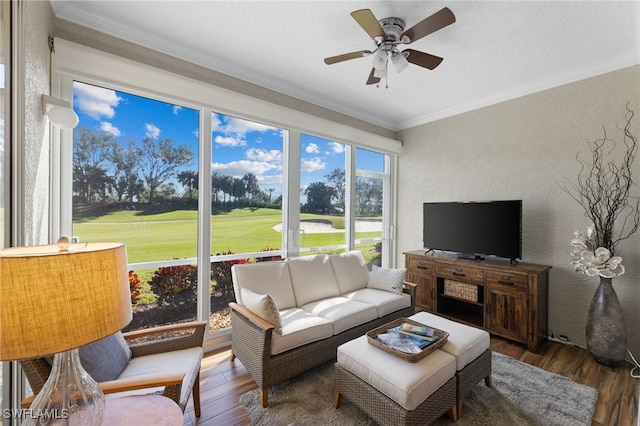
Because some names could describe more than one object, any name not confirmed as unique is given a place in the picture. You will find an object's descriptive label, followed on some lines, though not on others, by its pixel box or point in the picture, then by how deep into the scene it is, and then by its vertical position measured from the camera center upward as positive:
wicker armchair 1.18 -0.90
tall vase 2.42 -1.02
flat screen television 3.08 -0.19
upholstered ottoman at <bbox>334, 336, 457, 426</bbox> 1.56 -1.05
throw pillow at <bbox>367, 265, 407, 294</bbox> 3.12 -0.79
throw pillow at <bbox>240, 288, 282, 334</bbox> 2.08 -0.76
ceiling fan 1.87 +1.26
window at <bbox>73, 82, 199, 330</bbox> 2.28 +0.18
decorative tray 1.75 -0.90
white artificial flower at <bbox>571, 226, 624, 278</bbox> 2.42 -0.41
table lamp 0.72 -0.29
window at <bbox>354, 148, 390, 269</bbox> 4.29 +0.16
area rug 1.82 -1.38
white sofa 2.06 -0.92
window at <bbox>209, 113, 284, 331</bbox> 2.92 +0.13
